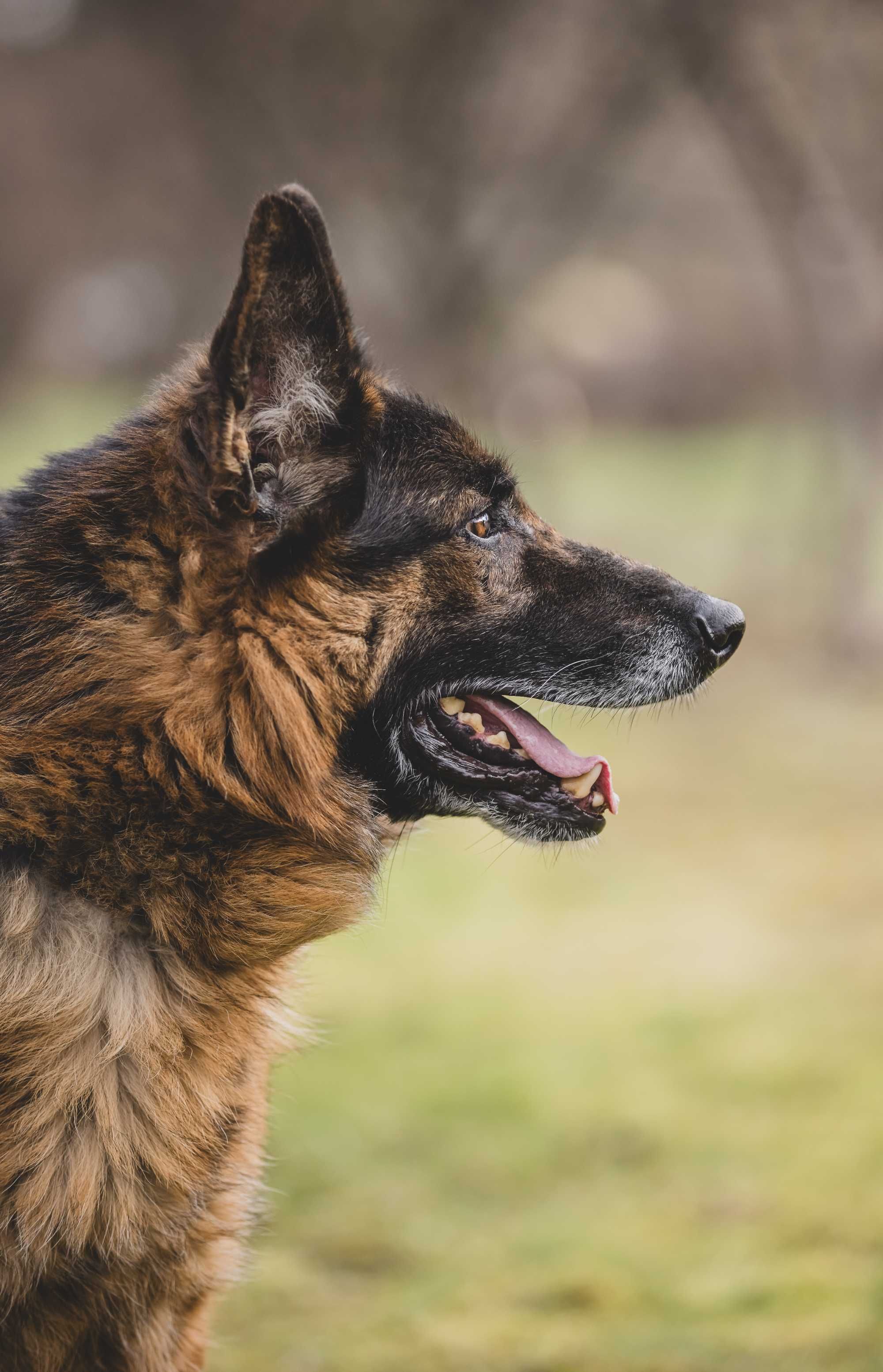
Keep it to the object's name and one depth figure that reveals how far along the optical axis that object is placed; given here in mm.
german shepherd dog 4332
